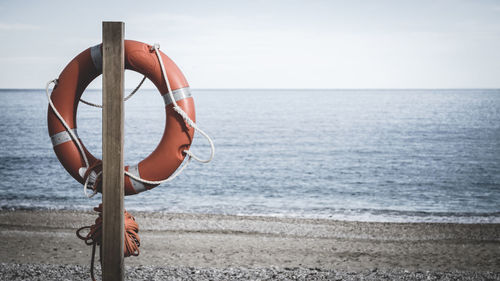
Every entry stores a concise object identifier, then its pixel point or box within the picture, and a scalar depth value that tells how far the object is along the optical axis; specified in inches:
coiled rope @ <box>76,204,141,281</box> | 121.3
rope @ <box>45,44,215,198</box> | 124.6
